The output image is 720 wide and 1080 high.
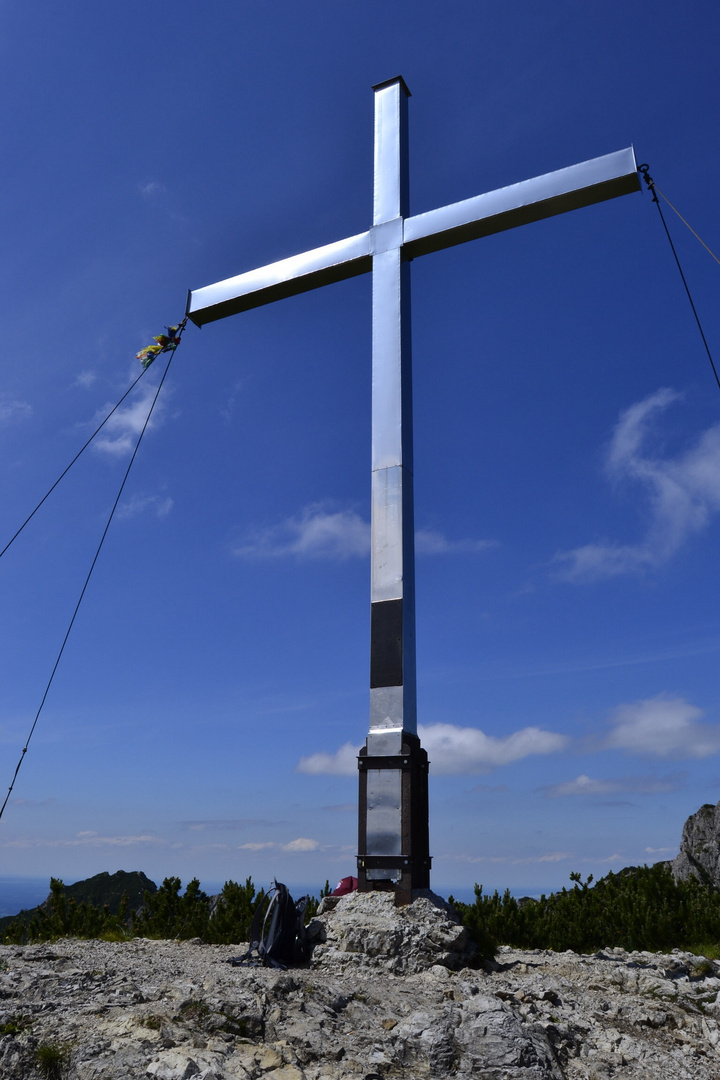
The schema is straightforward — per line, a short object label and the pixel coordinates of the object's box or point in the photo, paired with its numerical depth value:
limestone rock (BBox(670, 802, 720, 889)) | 22.02
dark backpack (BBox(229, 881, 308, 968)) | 6.07
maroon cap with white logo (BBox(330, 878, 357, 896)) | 7.63
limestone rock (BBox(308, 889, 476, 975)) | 6.01
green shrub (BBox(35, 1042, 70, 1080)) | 3.93
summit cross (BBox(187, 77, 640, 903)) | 6.96
